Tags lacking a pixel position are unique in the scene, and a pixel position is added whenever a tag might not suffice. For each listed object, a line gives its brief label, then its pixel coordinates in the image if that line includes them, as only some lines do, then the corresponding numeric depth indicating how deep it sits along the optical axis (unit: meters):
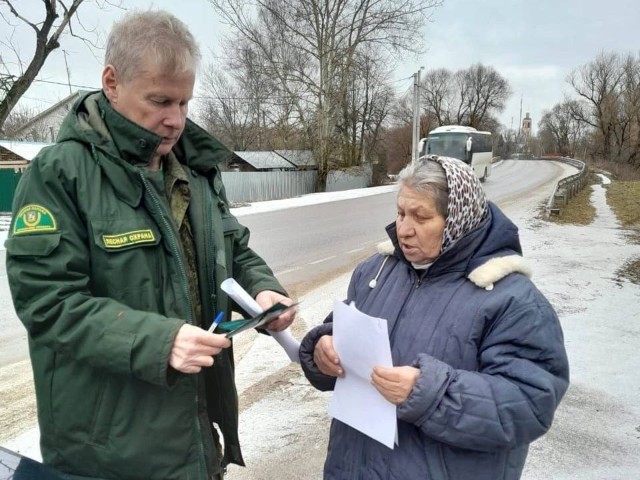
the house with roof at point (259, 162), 28.94
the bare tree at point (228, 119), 37.88
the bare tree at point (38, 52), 11.41
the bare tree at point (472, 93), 66.88
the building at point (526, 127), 100.41
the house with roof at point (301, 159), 29.95
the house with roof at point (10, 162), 16.78
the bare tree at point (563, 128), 67.00
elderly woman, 1.40
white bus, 28.16
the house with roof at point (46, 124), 33.41
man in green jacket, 1.26
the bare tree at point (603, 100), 52.69
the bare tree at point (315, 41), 25.81
